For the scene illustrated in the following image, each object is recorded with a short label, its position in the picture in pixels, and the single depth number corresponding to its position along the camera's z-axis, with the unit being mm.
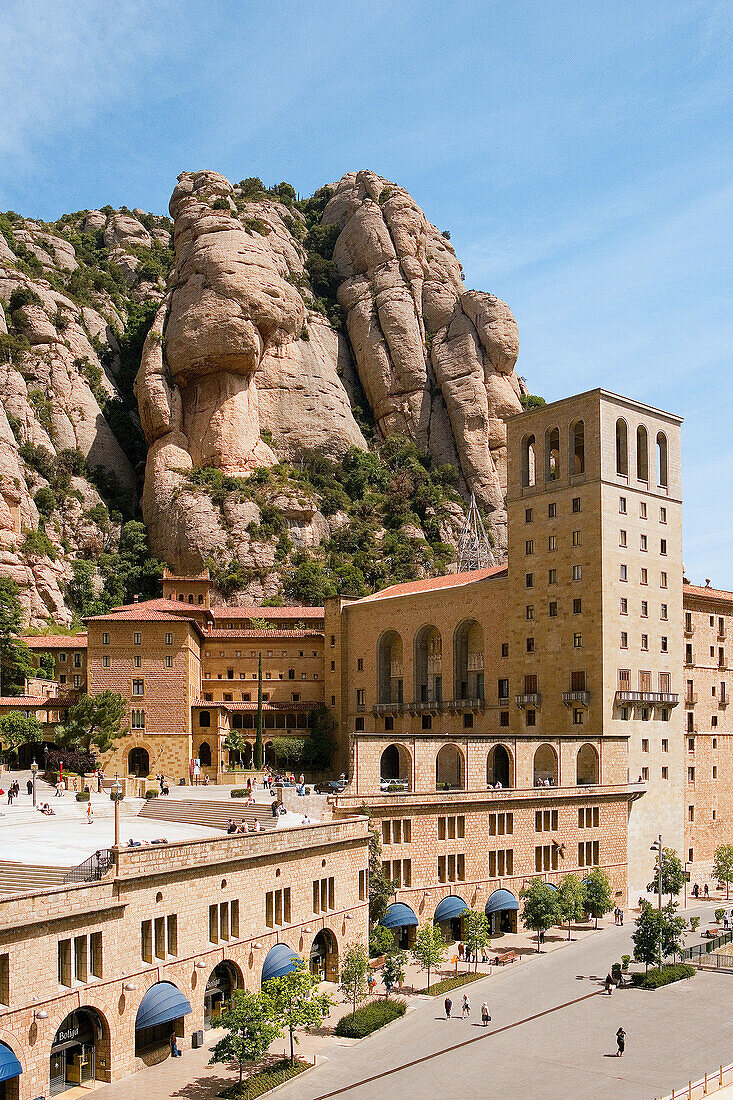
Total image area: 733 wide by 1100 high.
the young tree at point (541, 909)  48734
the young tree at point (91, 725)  66750
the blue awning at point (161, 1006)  30703
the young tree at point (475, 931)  44188
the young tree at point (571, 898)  50094
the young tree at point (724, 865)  62656
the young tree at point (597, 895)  52812
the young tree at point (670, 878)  56719
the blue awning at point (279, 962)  35906
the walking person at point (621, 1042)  34294
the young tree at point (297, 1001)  31734
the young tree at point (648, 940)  44094
